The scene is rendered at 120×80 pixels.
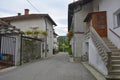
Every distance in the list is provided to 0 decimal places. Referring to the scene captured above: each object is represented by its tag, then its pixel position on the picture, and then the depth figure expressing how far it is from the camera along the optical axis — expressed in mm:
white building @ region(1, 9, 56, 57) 11696
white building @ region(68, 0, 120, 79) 4006
